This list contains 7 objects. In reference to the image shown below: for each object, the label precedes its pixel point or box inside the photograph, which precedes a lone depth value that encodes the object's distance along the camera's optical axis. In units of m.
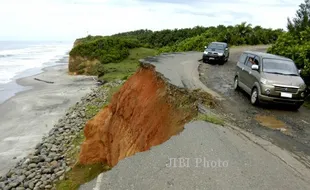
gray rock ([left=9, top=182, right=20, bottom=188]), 9.19
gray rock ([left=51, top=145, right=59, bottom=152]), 11.96
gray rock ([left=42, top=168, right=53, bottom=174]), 10.00
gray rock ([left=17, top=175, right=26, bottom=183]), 9.53
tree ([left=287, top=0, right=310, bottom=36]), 17.32
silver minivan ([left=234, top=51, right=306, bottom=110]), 8.88
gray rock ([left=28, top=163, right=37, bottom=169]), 10.54
